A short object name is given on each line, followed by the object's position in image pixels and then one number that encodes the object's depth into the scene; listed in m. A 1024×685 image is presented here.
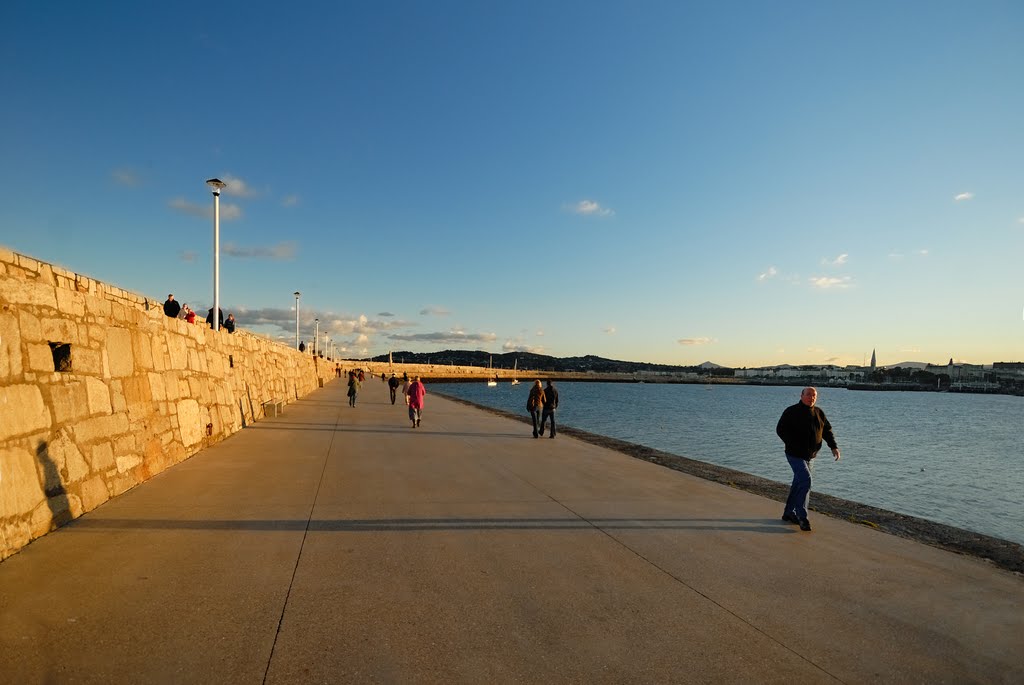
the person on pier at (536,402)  17.00
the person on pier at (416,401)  18.47
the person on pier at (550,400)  16.59
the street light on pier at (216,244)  15.98
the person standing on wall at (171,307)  12.49
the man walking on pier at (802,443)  7.16
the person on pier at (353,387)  26.23
